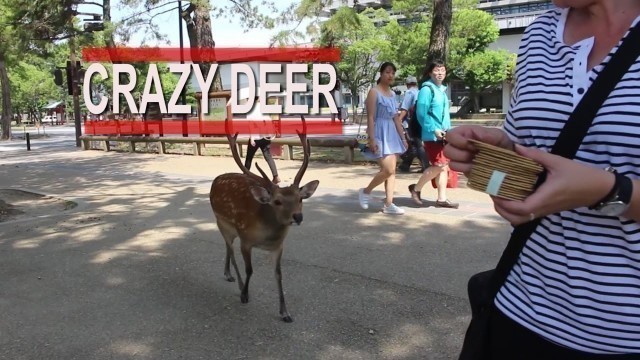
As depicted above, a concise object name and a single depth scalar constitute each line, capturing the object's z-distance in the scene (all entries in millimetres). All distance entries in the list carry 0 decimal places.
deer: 3838
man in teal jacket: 6984
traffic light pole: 21922
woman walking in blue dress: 6895
